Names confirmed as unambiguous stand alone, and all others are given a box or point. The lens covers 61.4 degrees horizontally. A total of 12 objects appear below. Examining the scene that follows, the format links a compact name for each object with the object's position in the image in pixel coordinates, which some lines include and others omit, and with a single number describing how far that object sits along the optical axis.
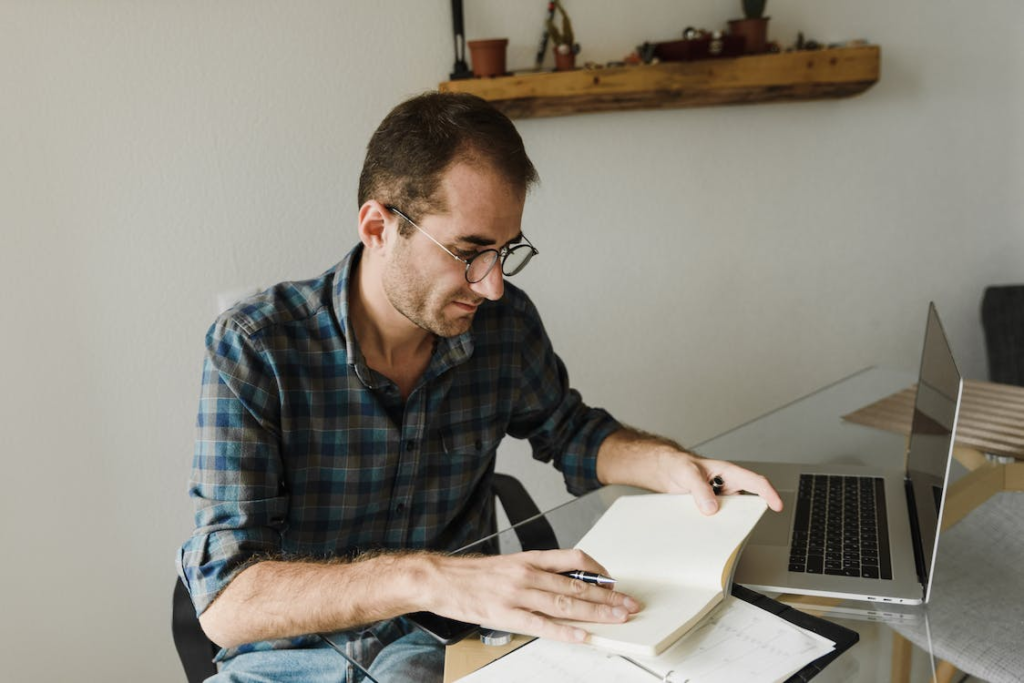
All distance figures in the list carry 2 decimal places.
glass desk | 1.02
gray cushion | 1.07
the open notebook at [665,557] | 0.94
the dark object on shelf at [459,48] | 1.94
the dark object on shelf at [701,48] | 2.16
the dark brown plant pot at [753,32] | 2.23
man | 1.06
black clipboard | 0.96
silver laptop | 1.15
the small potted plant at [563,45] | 2.04
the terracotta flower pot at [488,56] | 1.93
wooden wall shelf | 1.99
